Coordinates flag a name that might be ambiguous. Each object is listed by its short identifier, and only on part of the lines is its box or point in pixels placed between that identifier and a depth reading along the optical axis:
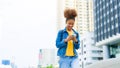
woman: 2.80
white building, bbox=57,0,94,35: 74.19
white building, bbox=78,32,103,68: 48.22
